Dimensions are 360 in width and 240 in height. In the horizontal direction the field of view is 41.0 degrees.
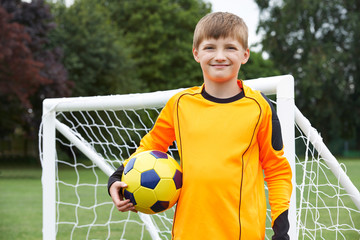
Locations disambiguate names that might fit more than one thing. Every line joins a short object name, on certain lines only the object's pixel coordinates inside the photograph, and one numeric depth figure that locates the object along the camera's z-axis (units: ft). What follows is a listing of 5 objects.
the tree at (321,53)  81.46
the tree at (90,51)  63.93
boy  5.56
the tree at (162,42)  83.20
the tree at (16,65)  47.60
